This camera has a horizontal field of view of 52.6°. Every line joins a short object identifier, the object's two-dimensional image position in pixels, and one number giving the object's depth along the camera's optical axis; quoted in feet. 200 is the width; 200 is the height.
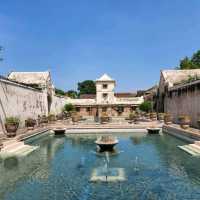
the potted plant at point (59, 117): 76.43
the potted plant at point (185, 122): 39.83
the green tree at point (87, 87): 182.05
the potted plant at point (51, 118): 63.71
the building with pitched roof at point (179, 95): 45.11
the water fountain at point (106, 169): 18.00
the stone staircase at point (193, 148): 25.57
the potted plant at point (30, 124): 45.81
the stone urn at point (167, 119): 52.01
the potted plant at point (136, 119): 61.67
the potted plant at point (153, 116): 67.39
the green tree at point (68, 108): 99.46
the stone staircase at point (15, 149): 25.64
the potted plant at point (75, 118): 63.00
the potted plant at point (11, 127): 32.83
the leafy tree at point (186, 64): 102.72
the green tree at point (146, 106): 85.47
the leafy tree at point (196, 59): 109.99
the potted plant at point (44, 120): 58.06
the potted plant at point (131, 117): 64.75
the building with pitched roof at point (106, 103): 103.40
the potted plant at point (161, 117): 63.35
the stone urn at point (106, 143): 28.02
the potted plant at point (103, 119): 60.57
